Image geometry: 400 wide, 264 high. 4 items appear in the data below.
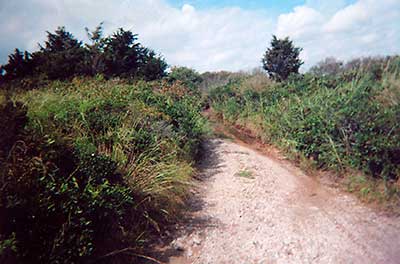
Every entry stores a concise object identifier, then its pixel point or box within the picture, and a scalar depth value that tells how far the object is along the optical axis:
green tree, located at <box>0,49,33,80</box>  9.39
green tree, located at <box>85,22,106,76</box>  10.01
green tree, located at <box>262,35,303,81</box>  12.29
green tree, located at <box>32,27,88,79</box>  9.16
